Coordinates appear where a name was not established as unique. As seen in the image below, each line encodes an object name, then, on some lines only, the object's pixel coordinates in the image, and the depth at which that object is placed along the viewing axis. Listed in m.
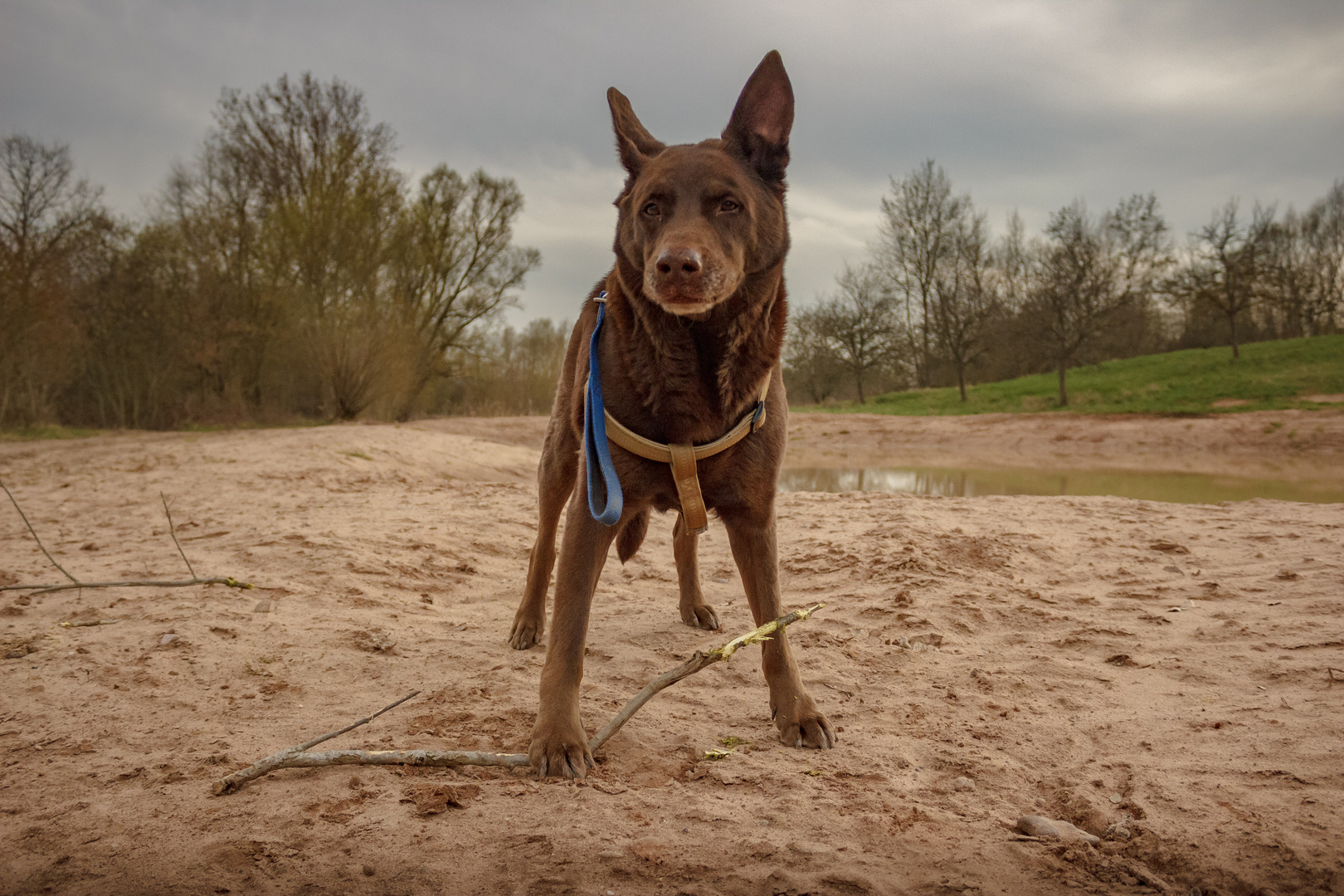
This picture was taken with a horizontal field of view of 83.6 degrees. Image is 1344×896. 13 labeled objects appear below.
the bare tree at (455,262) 26.09
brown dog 2.71
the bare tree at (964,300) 36.34
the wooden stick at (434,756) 2.27
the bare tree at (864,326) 39.12
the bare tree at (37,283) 17.39
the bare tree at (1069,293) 31.09
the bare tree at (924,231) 37.31
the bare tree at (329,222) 20.45
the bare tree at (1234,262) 34.50
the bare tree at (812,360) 39.72
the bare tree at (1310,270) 38.72
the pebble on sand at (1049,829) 2.08
